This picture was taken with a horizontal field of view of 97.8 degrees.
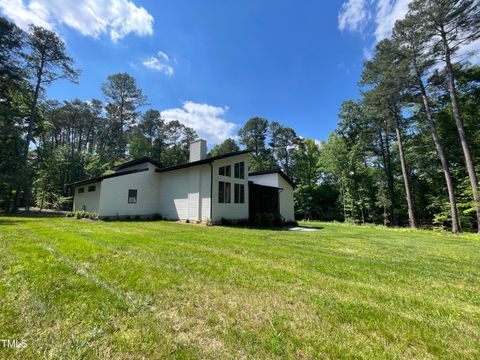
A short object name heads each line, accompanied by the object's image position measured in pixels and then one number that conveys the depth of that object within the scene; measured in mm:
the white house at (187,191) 13320
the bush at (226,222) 13227
